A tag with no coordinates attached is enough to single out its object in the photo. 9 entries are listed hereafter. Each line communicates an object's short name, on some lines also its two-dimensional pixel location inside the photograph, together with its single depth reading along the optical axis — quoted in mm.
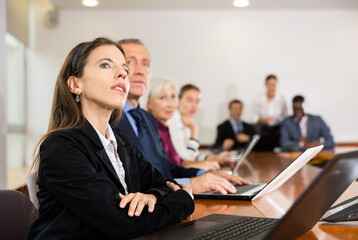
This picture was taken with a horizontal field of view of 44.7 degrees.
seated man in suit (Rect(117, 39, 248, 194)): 2020
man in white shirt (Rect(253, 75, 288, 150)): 7916
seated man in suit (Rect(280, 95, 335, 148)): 6141
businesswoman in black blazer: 990
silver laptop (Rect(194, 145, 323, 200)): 1321
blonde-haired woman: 2869
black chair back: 1179
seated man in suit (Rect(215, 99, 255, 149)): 6383
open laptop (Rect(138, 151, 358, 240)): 699
